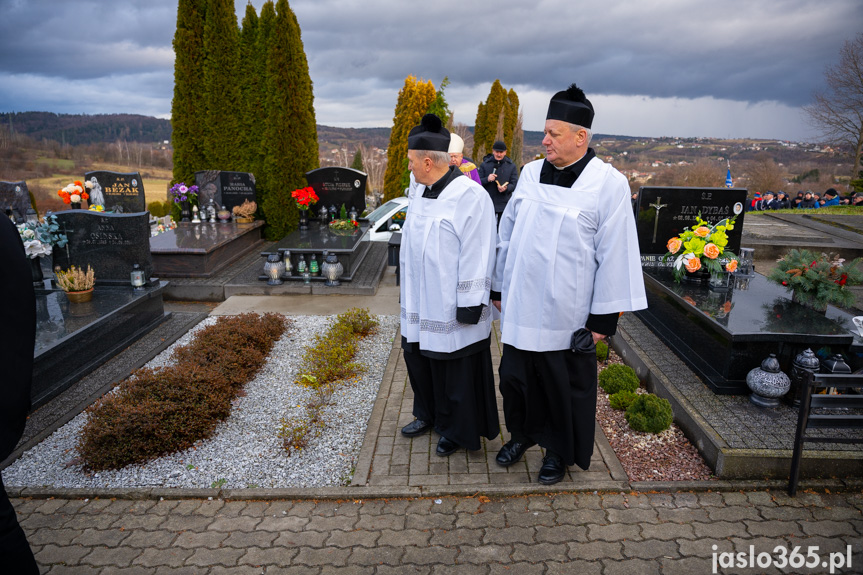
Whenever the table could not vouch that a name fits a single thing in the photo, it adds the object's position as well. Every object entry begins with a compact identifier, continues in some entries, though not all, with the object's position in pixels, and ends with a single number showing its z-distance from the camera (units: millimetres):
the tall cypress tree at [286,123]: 11688
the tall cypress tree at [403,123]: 14211
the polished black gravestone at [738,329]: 4398
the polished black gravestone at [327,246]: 8711
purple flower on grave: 11102
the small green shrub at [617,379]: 4801
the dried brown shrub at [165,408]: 3867
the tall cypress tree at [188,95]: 11422
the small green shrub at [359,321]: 6484
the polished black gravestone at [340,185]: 10883
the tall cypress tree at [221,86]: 11508
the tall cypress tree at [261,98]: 11711
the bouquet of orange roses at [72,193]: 9523
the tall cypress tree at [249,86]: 11891
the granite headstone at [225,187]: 11523
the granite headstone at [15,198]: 9602
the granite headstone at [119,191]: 10359
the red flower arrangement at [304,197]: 10211
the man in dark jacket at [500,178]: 9477
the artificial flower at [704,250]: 5715
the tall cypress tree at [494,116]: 29297
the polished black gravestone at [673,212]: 6727
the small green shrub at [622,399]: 4559
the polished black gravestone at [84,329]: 4930
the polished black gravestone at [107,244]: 6910
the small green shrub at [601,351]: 5558
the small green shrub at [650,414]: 4086
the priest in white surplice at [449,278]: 3518
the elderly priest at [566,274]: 3205
